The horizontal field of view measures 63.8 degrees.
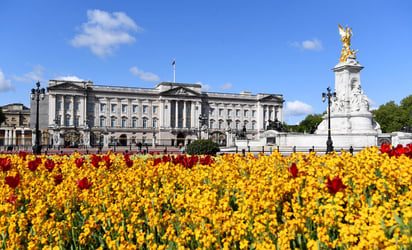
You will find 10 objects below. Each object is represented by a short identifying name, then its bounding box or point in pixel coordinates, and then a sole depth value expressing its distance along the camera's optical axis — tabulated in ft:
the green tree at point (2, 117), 276.78
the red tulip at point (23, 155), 35.50
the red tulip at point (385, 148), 23.88
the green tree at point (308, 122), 385.29
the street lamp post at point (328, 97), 84.89
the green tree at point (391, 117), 262.26
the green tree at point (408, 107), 264.52
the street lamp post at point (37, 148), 80.86
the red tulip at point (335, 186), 13.30
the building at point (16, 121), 270.46
